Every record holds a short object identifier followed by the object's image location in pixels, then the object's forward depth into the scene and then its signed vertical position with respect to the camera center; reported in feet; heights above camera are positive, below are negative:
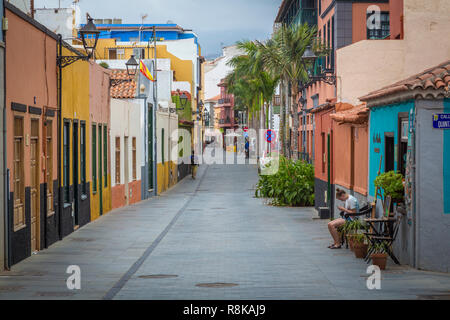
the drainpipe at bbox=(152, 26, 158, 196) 124.38 -0.05
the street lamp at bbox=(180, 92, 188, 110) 161.59 +9.29
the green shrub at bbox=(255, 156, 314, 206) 100.48 -5.62
